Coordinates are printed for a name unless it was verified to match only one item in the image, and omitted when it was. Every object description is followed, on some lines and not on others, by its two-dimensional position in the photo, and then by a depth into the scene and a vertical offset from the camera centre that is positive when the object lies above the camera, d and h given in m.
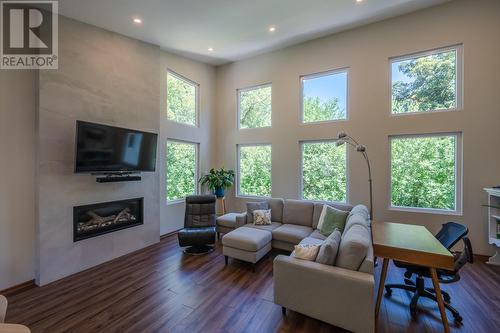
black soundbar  3.45 -0.23
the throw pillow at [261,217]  4.14 -1.00
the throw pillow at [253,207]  4.31 -0.85
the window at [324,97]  4.74 +1.62
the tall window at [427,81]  3.88 +1.64
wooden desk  1.90 -0.79
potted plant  5.51 -0.38
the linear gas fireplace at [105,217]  3.37 -0.92
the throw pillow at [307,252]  2.28 -0.94
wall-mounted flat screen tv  3.14 +0.27
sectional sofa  1.89 -1.15
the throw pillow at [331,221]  3.57 -0.93
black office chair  2.19 -1.14
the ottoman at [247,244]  3.28 -1.25
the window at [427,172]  3.90 -0.09
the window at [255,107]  5.62 +1.62
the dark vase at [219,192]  5.63 -0.70
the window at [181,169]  5.06 -0.09
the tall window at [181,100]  5.04 +1.66
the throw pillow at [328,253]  2.17 -0.89
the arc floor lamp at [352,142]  4.31 +0.52
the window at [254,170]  5.63 -0.12
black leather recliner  3.86 -1.20
